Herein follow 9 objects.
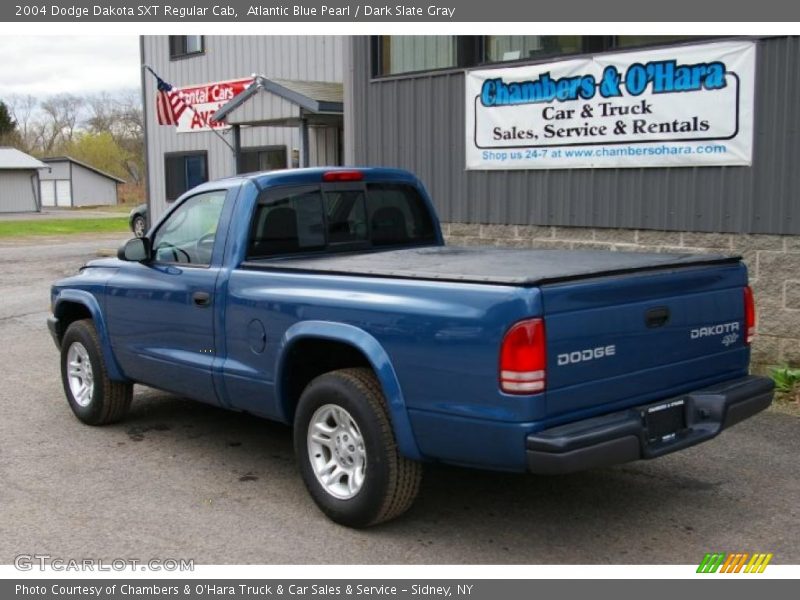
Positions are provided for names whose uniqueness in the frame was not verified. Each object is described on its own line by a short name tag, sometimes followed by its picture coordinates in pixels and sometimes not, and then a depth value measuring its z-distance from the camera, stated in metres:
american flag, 17.36
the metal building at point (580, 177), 7.88
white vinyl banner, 8.12
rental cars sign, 17.95
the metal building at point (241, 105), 13.42
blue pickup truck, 4.14
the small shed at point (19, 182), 54.78
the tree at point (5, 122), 71.06
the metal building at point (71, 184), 65.06
